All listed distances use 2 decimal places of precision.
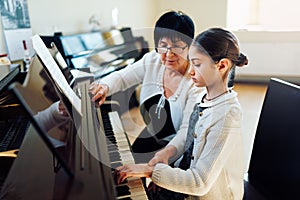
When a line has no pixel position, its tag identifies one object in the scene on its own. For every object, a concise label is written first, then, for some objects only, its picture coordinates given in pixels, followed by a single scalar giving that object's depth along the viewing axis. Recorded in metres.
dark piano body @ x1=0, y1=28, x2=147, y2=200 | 0.80
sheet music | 1.05
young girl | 0.97
